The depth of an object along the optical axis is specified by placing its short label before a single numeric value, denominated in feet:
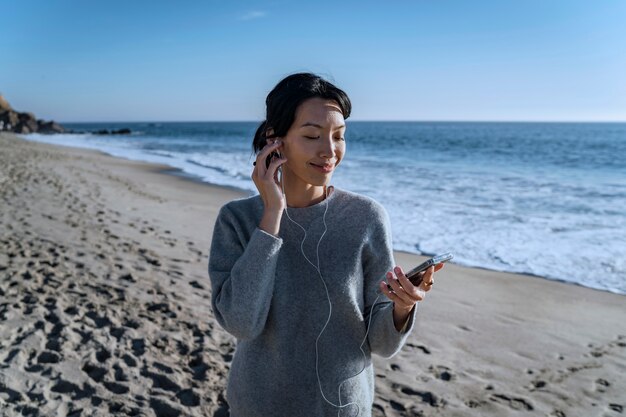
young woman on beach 4.85
